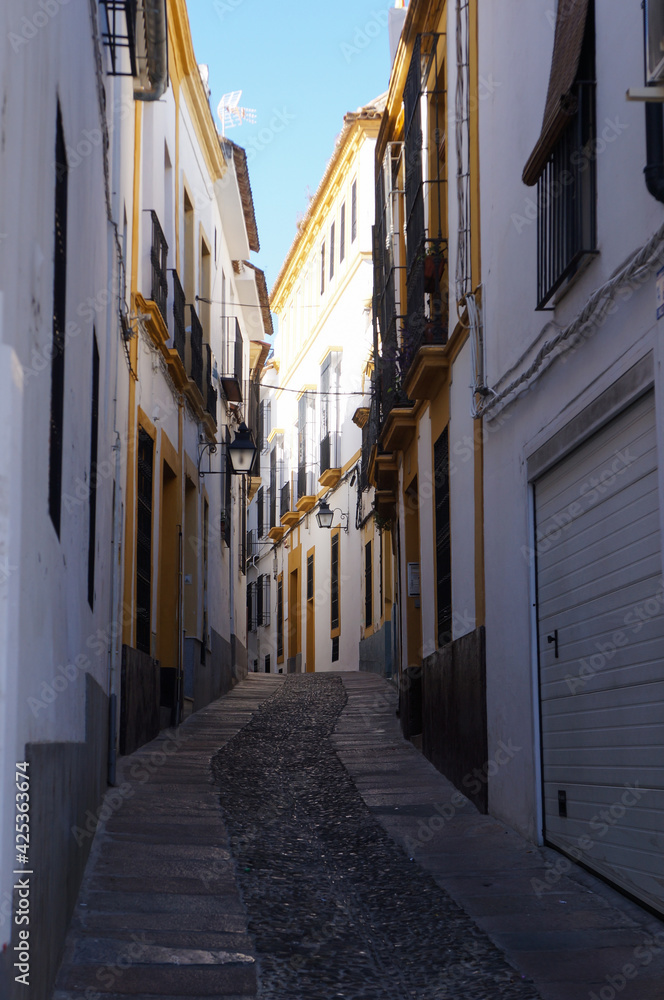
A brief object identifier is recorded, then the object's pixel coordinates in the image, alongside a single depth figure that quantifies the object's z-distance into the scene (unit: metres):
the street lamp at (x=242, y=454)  14.42
